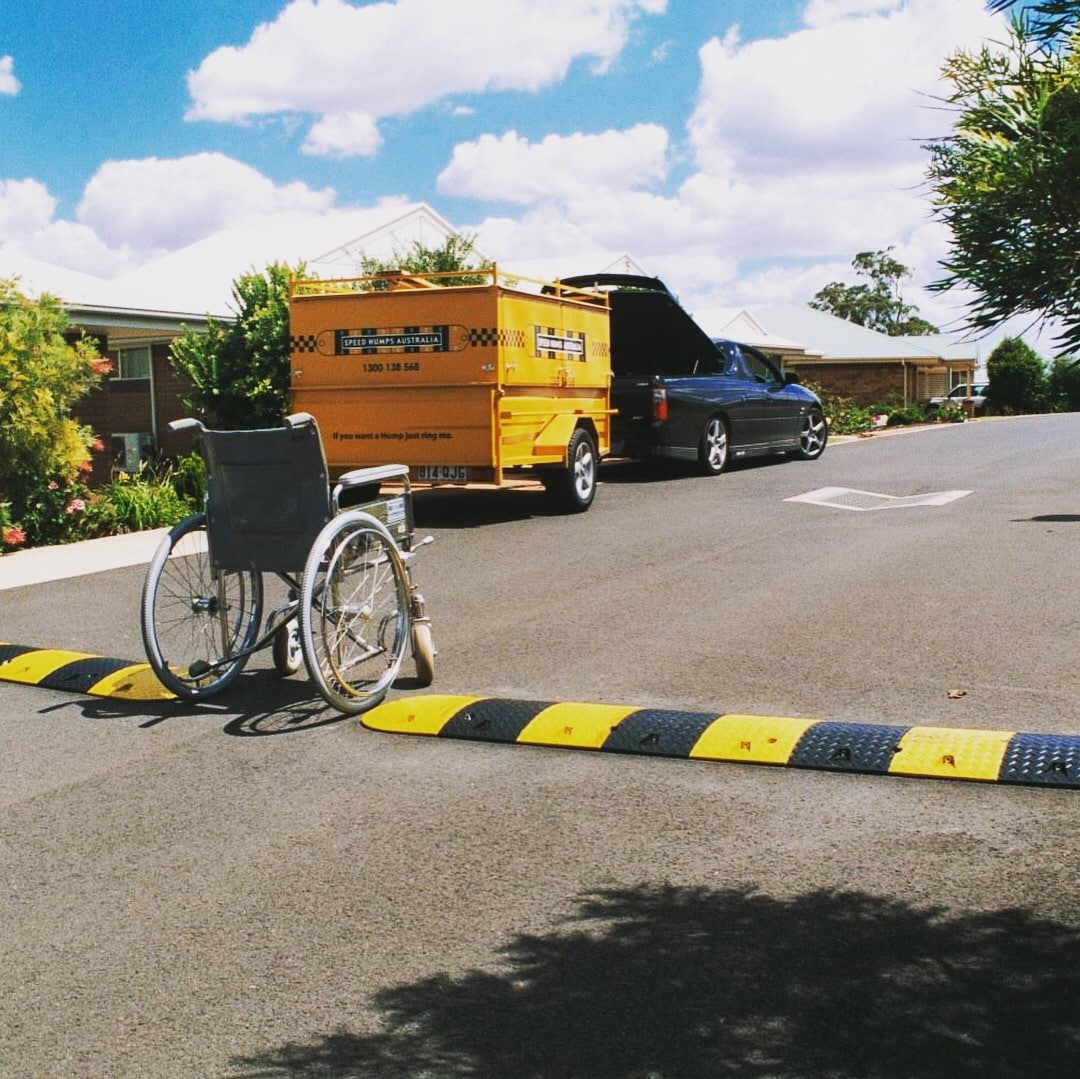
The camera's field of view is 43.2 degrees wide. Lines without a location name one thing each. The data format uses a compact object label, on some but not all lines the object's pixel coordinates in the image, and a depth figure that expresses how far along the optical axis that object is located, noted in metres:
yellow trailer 13.02
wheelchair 6.19
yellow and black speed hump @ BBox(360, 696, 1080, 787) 5.12
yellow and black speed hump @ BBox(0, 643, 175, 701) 6.71
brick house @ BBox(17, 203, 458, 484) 17.11
